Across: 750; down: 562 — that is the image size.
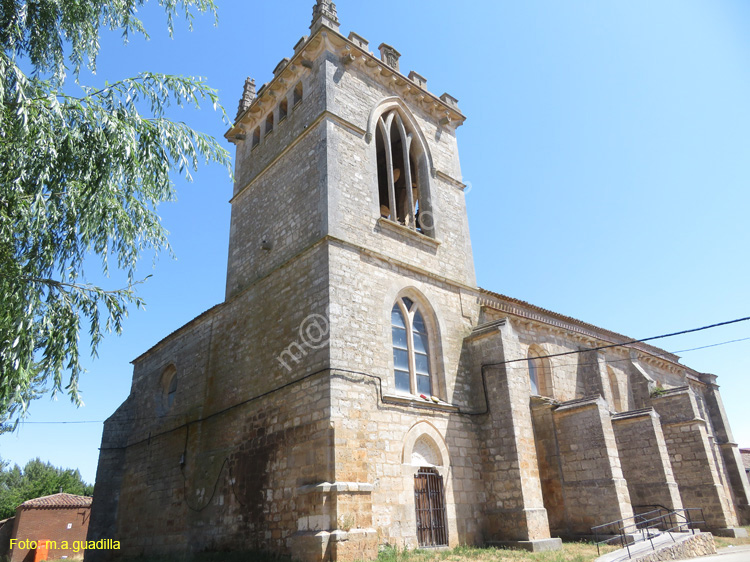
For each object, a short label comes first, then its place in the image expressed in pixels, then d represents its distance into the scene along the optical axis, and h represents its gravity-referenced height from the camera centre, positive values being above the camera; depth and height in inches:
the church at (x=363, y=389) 414.9 +113.4
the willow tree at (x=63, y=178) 278.7 +188.7
